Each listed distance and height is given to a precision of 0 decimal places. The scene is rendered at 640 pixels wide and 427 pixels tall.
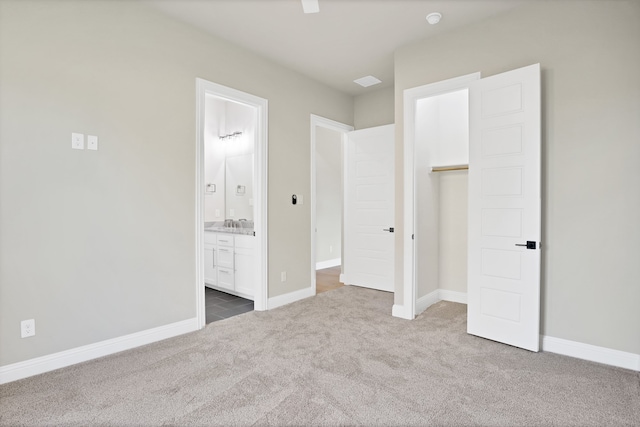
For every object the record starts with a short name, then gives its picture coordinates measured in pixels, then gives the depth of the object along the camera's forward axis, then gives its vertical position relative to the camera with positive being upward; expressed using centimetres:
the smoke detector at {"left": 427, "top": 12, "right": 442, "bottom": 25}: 294 +174
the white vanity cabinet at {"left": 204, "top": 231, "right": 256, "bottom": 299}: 410 -77
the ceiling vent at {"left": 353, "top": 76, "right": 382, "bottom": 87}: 448 +178
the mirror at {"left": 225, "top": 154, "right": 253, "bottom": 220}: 518 +33
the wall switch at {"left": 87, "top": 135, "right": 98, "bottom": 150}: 253 +51
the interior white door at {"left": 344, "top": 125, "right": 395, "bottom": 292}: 466 -3
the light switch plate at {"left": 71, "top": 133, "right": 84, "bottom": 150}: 246 +51
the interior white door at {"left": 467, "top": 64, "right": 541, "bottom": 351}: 266 -3
